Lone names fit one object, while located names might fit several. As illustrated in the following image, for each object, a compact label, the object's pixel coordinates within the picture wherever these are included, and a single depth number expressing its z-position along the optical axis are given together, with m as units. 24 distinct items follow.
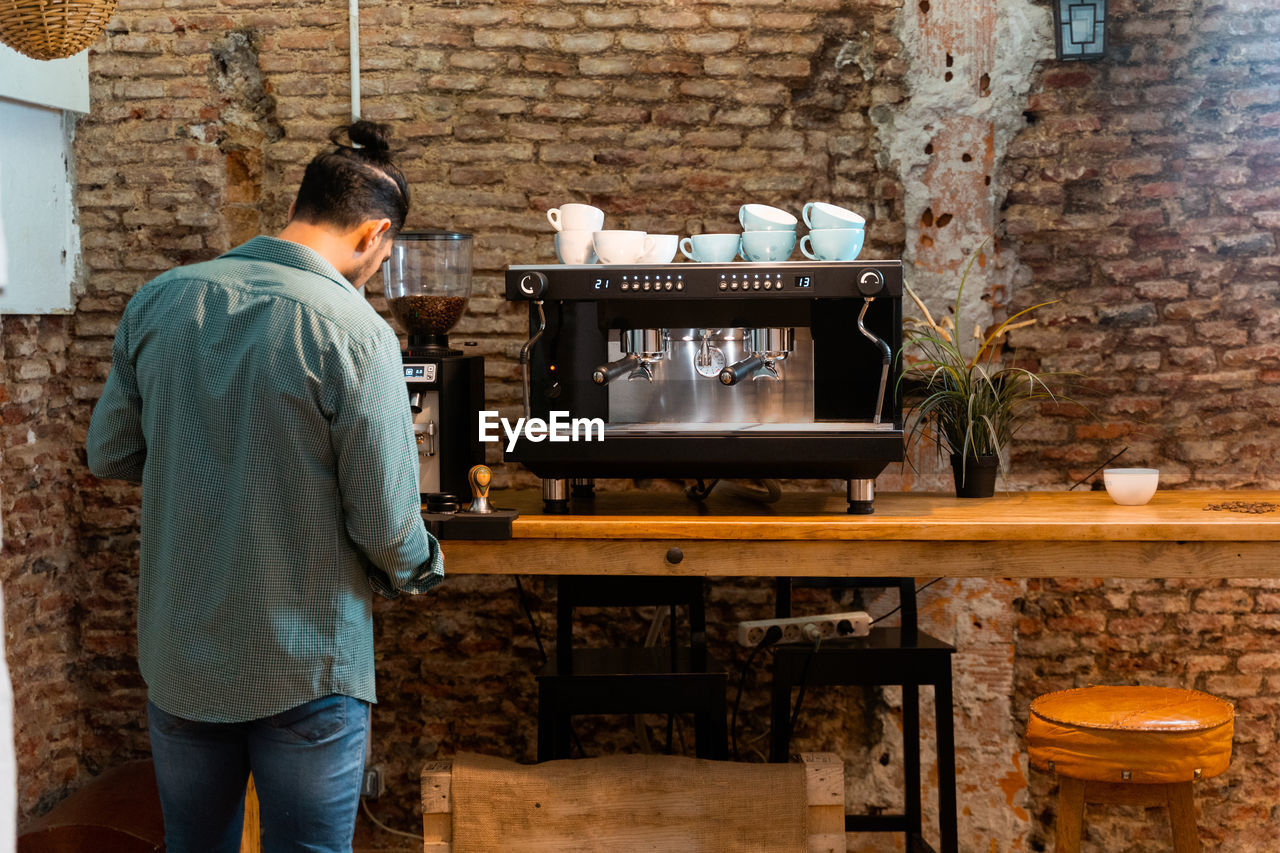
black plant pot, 2.66
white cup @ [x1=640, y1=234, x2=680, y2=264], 2.54
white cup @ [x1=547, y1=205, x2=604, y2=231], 2.51
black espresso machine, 2.34
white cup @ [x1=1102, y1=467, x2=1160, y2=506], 2.54
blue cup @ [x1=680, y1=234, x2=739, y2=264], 2.52
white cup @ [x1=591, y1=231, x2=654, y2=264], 2.46
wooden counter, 2.26
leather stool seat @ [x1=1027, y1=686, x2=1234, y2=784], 2.30
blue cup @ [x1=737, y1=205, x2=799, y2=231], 2.49
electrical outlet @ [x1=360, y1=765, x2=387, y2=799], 3.09
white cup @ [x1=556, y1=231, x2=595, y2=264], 2.48
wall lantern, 2.82
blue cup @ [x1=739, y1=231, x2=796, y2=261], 2.47
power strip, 2.57
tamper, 2.34
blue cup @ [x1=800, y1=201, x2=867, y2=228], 2.46
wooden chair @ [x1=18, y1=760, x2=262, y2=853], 2.56
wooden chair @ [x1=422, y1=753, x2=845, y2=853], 2.34
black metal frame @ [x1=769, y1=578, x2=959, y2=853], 2.48
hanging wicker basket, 2.17
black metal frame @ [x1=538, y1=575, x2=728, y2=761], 2.45
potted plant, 2.65
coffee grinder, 2.43
